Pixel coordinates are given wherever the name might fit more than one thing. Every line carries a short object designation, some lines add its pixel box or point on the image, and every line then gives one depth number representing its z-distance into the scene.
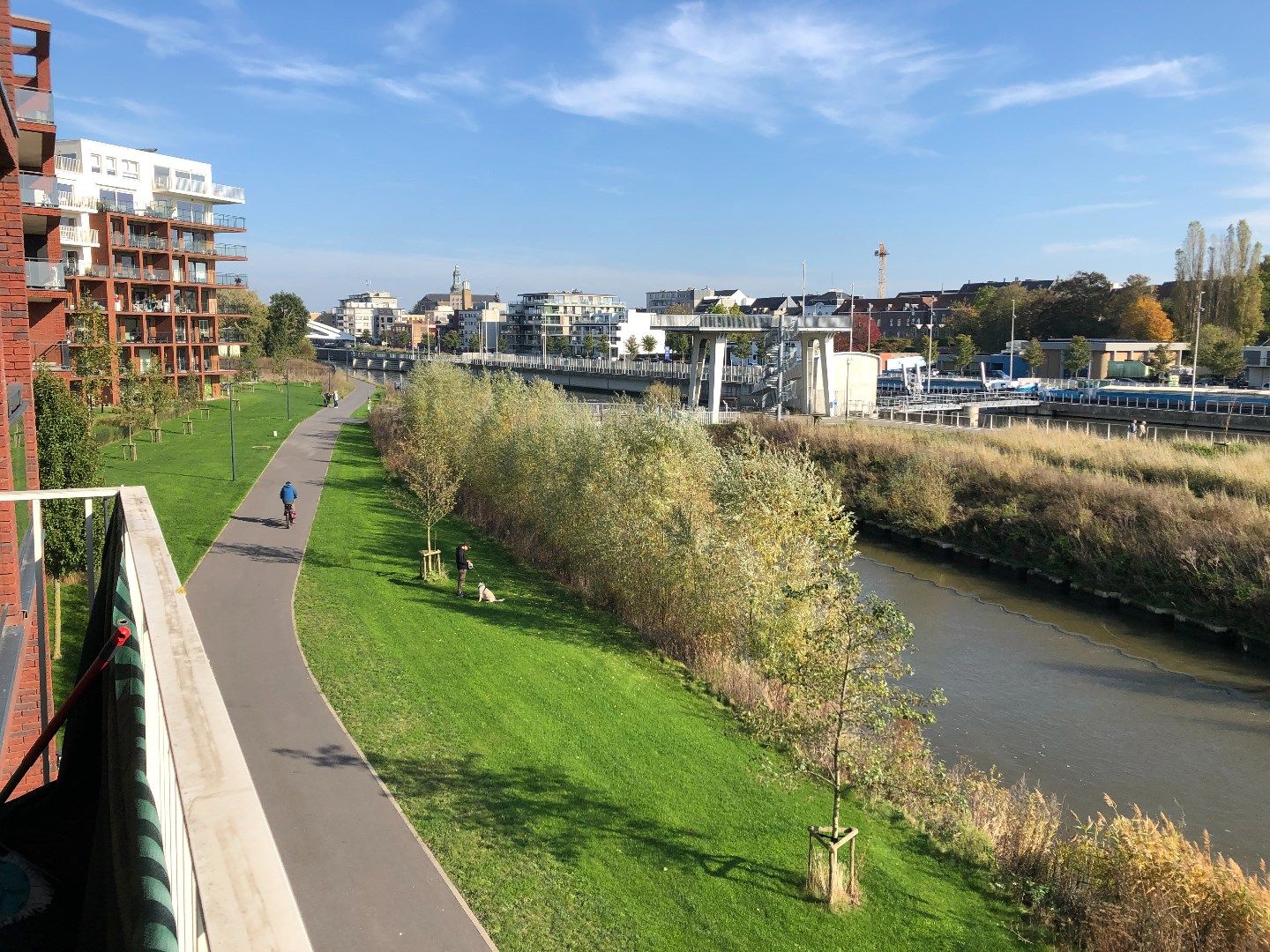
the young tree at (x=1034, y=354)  81.75
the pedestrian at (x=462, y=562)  20.61
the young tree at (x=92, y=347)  33.75
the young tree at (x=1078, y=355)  79.12
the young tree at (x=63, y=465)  17.62
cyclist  25.31
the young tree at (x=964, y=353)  91.50
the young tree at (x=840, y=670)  10.85
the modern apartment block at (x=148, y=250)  45.59
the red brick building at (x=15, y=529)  5.84
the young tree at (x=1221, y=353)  69.56
